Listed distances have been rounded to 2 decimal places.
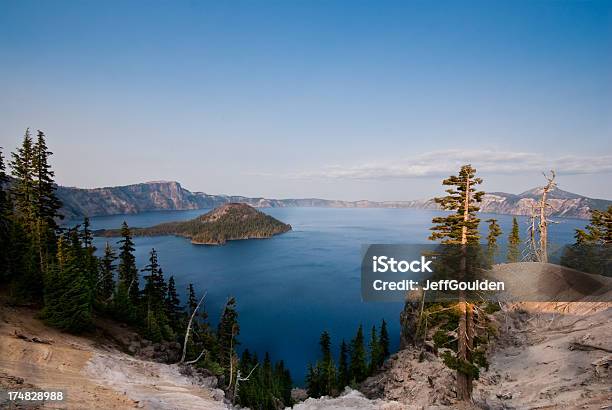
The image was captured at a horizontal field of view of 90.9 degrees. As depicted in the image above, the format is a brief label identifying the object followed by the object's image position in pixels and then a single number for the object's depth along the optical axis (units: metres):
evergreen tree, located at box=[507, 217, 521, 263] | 48.76
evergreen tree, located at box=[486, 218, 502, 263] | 41.12
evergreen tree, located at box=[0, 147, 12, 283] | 26.84
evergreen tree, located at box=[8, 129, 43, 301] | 25.02
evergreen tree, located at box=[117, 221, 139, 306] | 39.78
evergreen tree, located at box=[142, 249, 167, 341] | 30.25
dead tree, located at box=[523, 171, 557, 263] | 25.72
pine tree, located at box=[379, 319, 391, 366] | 53.09
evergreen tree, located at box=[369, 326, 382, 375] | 47.55
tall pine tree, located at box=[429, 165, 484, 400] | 14.43
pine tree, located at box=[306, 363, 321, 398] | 46.74
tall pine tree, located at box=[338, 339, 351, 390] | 46.75
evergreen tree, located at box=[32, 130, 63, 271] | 28.19
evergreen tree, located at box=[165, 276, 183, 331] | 42.26
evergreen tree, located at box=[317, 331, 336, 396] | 44.41
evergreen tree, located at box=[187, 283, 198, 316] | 44.59
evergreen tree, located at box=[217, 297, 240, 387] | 32.05
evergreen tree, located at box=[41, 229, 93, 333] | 21.84
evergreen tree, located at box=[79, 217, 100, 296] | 32.71
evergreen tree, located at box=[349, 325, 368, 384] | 46.47
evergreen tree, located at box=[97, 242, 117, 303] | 40.69
